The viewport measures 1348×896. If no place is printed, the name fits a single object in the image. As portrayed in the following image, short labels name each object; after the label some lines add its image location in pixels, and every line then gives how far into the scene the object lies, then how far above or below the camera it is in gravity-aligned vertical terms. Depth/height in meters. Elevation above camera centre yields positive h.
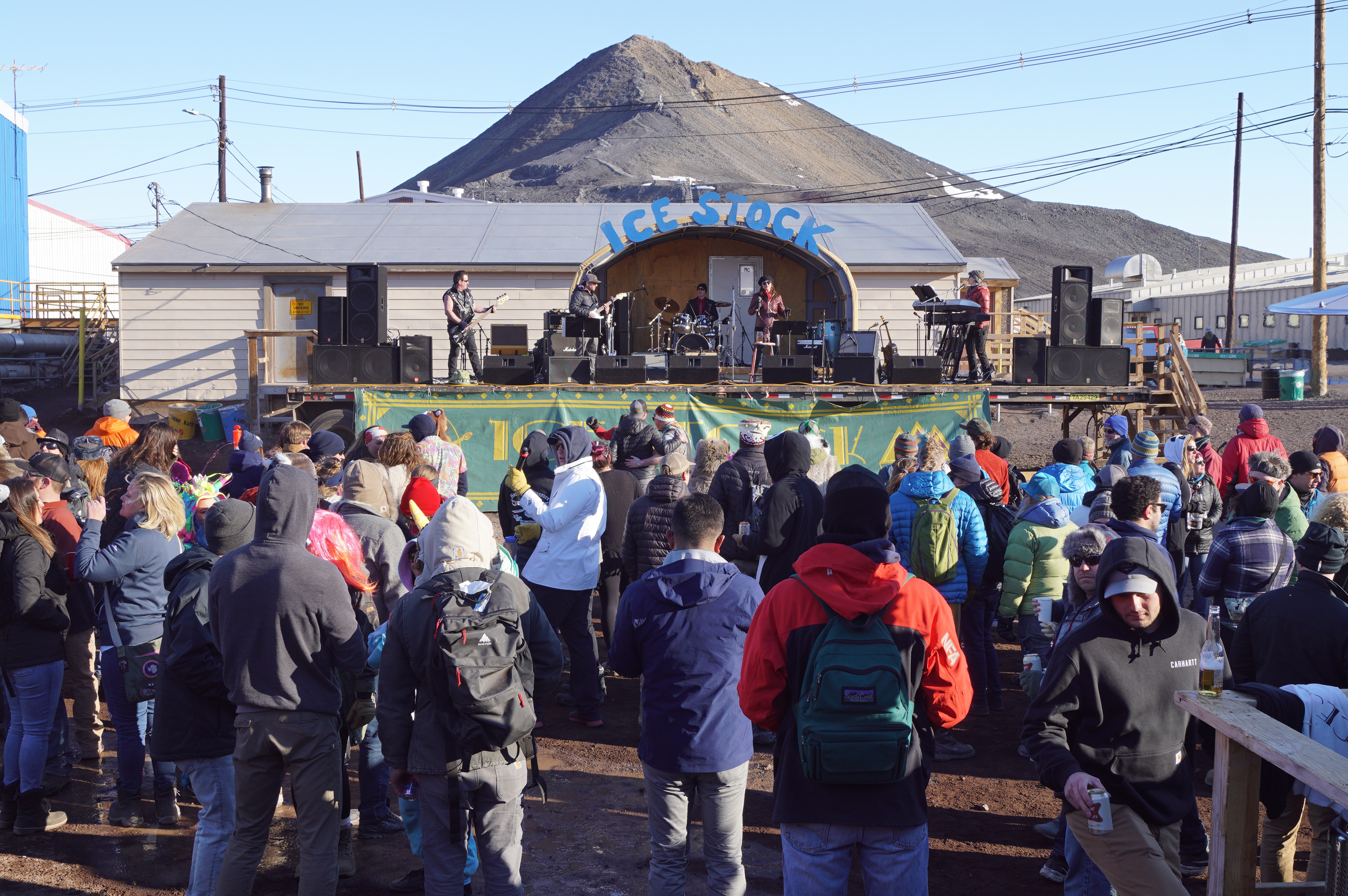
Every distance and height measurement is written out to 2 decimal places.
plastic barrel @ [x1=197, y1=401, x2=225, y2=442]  19.98 -0.60
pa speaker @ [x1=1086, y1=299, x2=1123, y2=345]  13.79 +1.08
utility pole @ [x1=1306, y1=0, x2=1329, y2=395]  21.30 +4.28
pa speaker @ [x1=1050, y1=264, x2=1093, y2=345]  13.77 +1.32
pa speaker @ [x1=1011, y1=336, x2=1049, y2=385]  13.71 +0.55
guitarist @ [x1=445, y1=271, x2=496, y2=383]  14.43 +1.18
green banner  12.46 -0.21
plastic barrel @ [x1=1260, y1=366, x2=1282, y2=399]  23.28 +0.51
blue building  34.34 +6.62
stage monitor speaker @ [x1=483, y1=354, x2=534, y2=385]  13.55 +0.29
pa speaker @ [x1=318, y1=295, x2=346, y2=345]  14.38 +1.10
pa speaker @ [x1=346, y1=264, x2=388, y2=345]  14.33 +1.27
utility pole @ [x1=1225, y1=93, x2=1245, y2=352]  33.31 +5.97
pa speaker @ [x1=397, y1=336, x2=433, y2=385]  14.08 +0.49
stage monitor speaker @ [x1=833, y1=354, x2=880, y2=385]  13.55 +0.41
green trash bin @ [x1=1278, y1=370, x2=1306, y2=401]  22.92 +0.43
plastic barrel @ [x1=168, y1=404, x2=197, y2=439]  20.55 -0.55
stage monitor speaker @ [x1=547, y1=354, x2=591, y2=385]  13.48 +0.36
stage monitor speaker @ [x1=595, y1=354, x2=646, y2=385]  13.65 +0.34
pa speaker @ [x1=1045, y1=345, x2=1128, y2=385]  13.59 +0.49
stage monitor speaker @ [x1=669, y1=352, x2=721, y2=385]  13.62 +0.35
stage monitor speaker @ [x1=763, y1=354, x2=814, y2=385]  13.54 +0.37
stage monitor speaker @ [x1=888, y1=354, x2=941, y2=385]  13.40 +0.39
